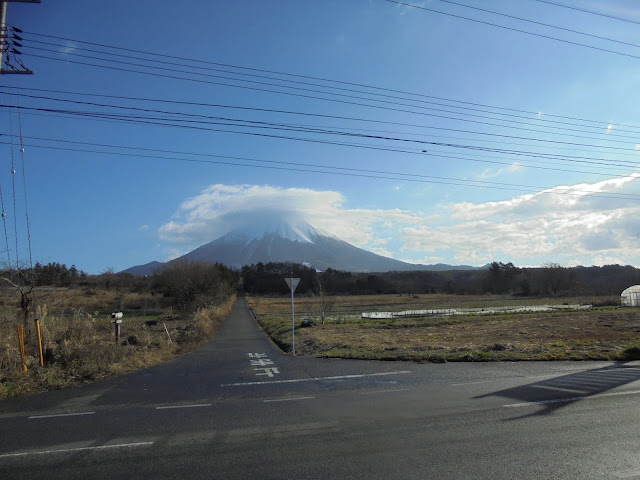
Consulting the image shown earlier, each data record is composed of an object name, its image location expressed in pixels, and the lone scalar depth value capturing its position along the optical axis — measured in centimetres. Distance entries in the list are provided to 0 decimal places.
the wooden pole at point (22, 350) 1066
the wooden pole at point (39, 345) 1141
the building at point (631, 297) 5256
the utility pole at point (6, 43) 979
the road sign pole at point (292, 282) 1660
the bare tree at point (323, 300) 3681
